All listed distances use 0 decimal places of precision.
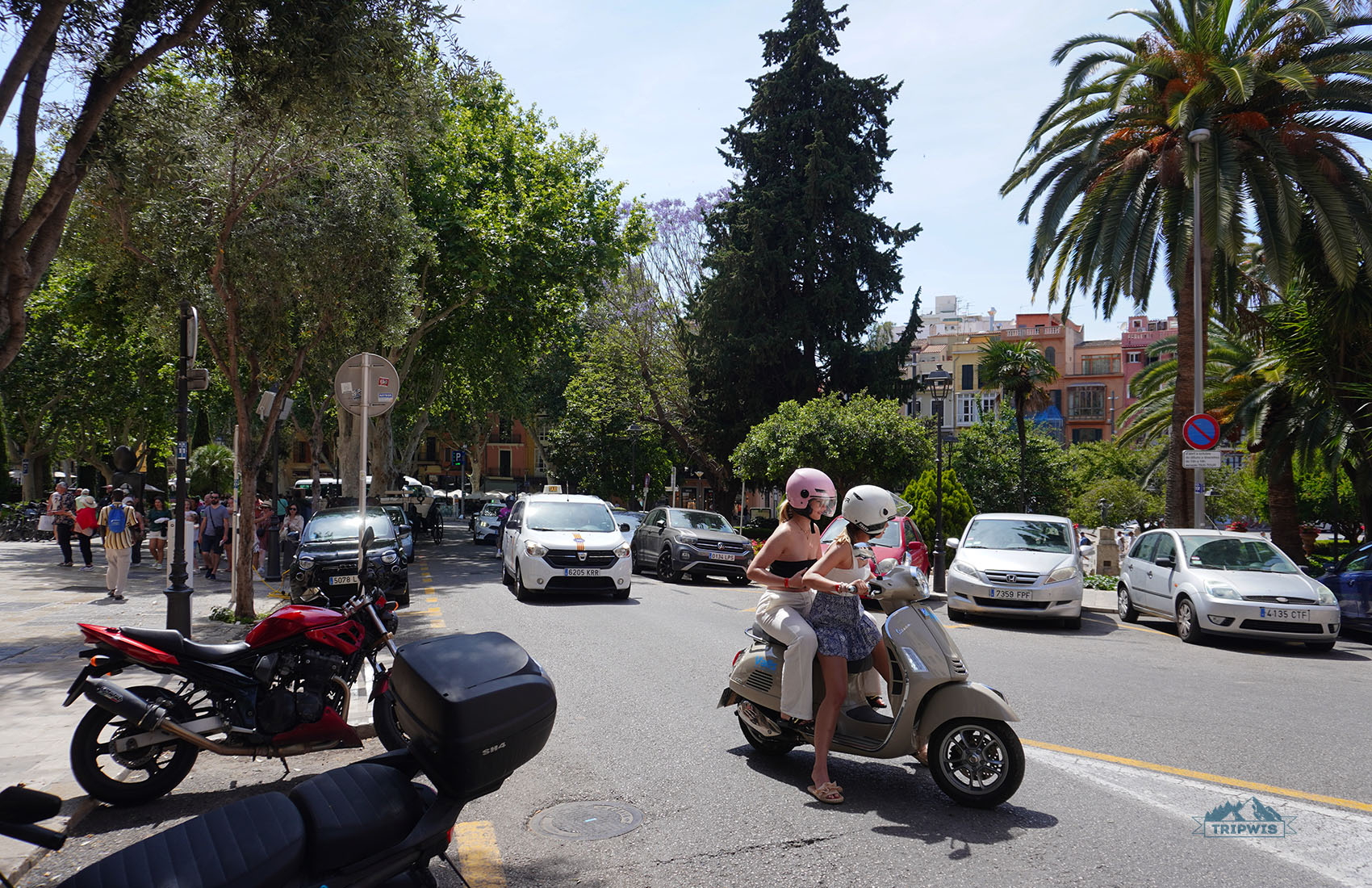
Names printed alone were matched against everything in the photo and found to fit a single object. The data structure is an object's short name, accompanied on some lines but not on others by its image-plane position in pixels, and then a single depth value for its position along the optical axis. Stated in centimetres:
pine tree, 3509
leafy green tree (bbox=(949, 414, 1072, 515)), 4384
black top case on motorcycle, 288
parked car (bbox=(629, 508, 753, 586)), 2034
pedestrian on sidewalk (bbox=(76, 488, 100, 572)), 2002
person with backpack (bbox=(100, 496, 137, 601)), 1481
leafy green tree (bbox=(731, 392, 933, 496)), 2709
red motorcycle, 527
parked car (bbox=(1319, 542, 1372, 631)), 1334
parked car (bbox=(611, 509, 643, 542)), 2870
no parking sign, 1703
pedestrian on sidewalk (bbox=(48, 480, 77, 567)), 2109
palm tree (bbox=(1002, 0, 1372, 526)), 1717
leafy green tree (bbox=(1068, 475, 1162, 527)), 4050
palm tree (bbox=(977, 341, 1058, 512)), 4084
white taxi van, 1495
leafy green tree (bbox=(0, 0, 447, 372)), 604
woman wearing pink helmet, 547
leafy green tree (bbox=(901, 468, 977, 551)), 2248
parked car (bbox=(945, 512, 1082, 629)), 1334
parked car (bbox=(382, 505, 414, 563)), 2022
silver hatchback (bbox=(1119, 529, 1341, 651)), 1174
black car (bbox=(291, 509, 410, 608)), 1411
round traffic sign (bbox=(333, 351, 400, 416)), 1088
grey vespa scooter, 504
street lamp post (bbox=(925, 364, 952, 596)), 1845
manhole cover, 476
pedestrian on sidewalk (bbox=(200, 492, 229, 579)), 1944
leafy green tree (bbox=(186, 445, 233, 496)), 3559
